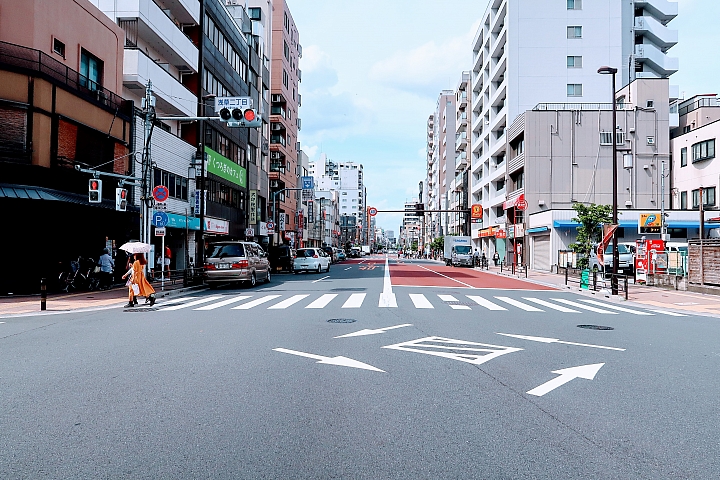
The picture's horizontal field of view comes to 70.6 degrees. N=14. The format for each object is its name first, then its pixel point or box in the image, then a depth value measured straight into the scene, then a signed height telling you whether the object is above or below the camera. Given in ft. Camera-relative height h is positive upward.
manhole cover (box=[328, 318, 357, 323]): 39.42 -5.95
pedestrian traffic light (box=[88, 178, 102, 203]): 57.41 +5.92
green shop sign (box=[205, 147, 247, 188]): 118.83 +19.40
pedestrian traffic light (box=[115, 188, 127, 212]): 61.41 +5.28
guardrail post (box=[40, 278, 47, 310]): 48.08 -5.21
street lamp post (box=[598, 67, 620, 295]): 66.85 +3.94
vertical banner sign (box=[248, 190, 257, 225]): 154.71 +10.76
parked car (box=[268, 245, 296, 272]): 132.98 -3.96
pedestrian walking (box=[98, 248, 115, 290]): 69.67 -3.51
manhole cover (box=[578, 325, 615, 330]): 37.65 -6.06
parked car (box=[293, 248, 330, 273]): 122.21 -4.08
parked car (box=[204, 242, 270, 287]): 74.84 -3.00
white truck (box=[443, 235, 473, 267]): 184.03 -2.13
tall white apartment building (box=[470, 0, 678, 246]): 169.99 +66.75
